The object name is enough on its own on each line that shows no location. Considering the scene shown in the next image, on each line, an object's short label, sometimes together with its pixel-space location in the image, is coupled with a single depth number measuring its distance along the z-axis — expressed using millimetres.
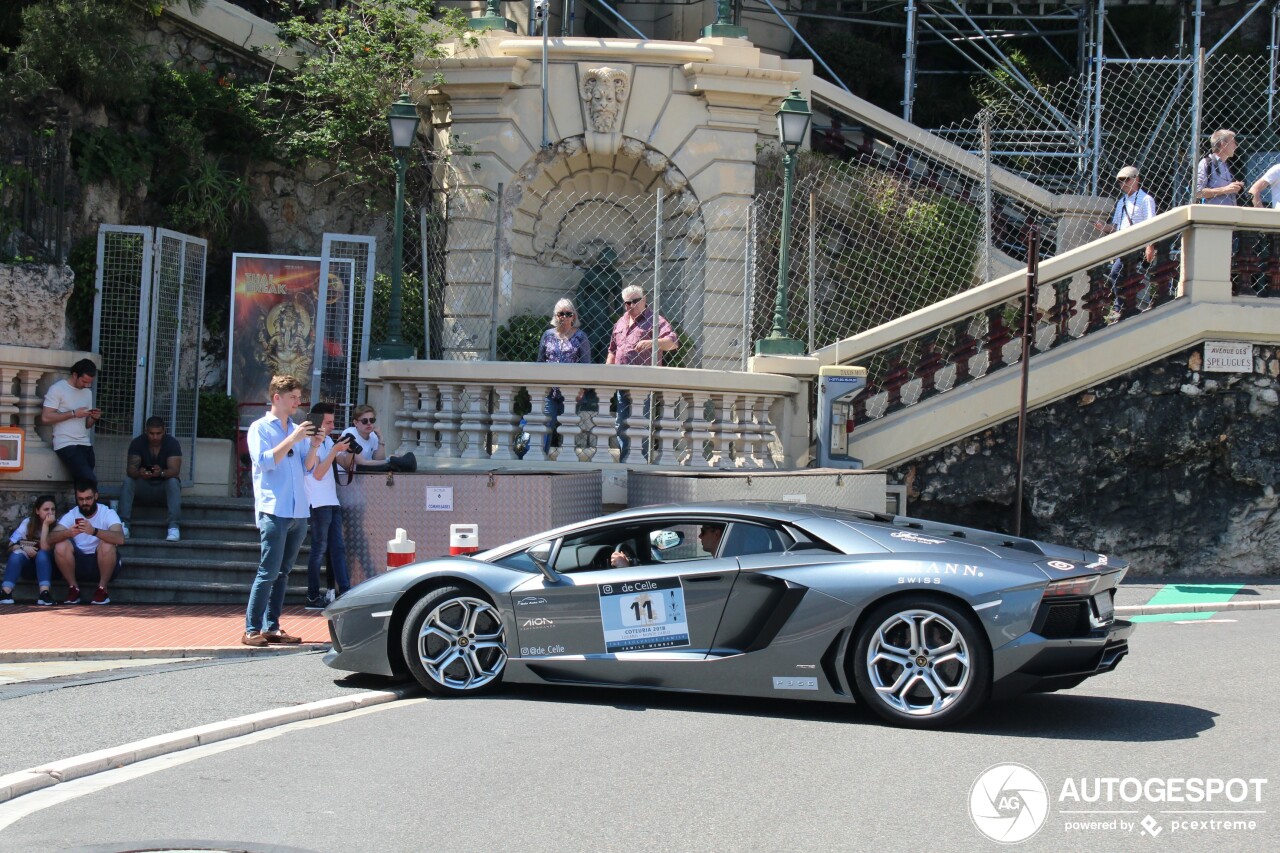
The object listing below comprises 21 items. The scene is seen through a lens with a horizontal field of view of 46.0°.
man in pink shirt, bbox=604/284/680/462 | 14234
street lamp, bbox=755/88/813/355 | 13898
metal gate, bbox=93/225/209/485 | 15000
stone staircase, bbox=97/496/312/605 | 13086
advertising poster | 15898
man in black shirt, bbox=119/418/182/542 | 13758
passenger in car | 8625
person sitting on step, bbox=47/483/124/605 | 12992
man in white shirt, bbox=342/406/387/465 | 13120
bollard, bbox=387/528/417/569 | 10945
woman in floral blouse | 14188
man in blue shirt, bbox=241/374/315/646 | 10523
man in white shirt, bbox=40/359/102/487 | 13719
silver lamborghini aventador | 7848
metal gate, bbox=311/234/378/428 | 15727
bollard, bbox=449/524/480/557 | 10797
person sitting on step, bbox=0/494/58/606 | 12973
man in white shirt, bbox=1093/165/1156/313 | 15248
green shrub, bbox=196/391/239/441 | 15562
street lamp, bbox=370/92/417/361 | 14180
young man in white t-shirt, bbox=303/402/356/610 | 11992
